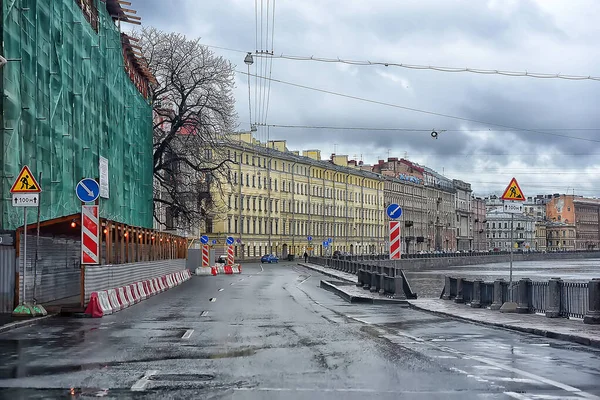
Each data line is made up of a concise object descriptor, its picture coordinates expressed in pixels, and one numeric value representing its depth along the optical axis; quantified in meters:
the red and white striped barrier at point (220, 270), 65.46
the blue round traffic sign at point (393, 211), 31.16
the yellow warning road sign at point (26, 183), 21.86
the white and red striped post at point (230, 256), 72.12
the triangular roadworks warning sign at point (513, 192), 24.89
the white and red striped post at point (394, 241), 31.13
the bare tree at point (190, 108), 56.75
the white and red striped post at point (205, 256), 69.25
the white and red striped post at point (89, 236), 25.30
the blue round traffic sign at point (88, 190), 24.98
